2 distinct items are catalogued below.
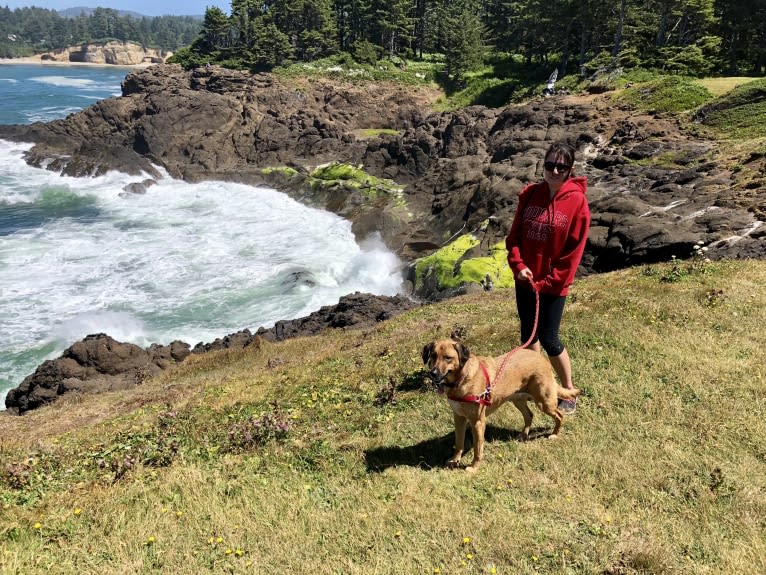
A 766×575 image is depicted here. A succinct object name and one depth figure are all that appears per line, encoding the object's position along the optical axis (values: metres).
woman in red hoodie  6.87
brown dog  6.45
